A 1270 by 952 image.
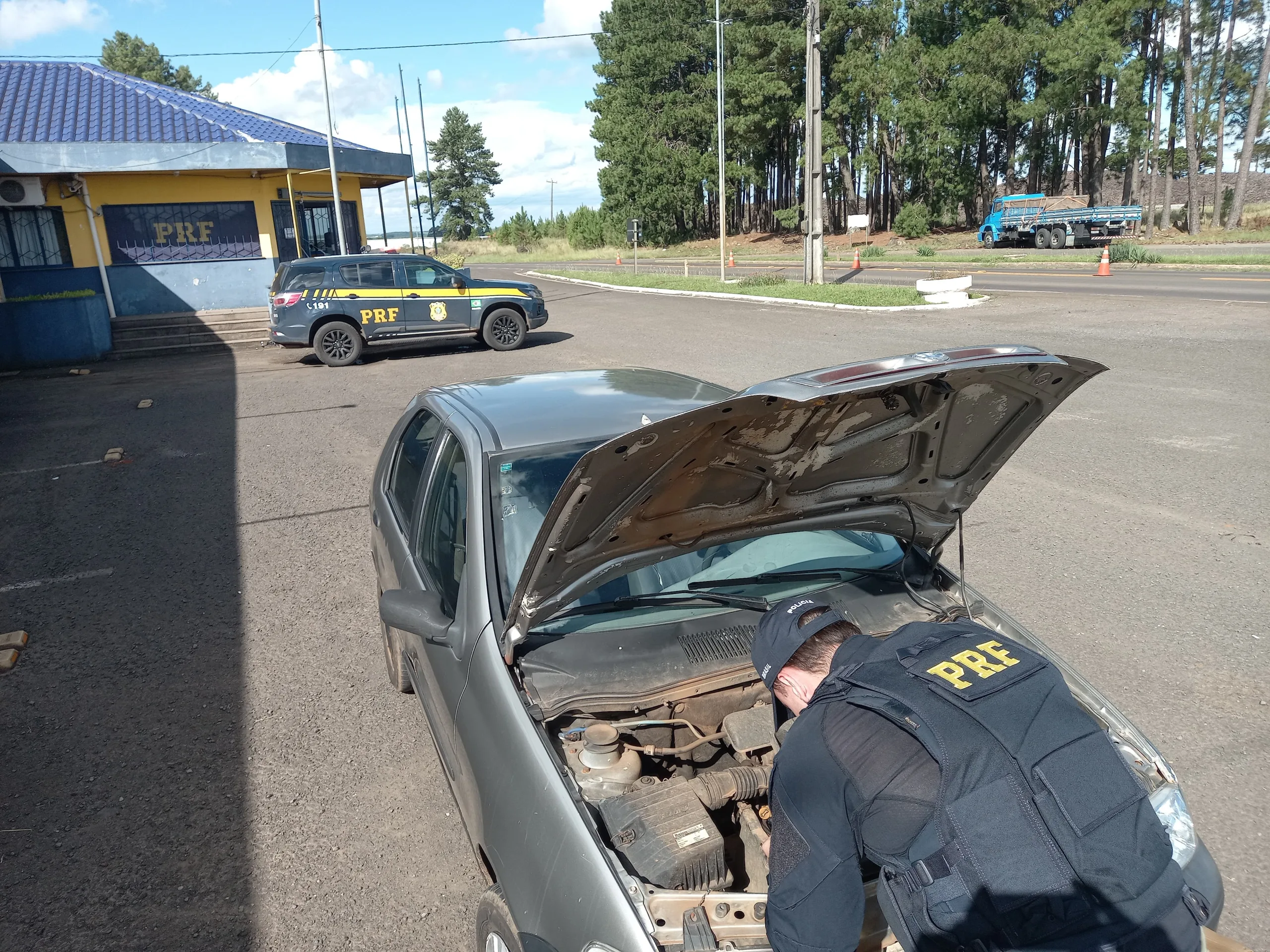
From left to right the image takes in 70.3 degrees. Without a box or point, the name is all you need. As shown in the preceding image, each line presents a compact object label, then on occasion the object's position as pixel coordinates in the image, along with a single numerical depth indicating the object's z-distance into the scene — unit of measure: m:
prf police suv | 15.45
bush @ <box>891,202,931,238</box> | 48.62
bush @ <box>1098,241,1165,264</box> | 27.00
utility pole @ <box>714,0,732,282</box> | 28.08
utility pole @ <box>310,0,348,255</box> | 21.67
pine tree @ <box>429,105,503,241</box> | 93.62
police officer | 1.52
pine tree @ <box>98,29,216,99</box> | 69.19
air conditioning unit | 18.75
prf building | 19.30
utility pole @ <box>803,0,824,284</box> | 21.16
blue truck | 36.94
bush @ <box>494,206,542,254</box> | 75.44
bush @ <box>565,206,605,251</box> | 67.06
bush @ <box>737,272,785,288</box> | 24.84
